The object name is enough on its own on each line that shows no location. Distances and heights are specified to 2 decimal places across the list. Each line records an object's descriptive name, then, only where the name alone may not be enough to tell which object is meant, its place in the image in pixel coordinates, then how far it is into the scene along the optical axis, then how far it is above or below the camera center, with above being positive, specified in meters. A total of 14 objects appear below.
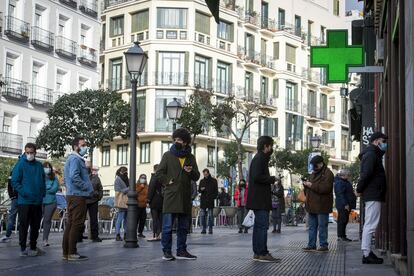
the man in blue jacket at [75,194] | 11.88 -0.02
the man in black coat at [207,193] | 24.30 +0.05
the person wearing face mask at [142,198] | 19.91 -0.10
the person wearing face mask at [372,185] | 10.84 +0.16
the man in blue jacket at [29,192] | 12.81 +0.00
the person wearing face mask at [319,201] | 14.58 -0.08
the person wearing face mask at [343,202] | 19.56 -0.11
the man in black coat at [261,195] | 11.82 +0.01
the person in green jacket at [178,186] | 11.95 +0.12
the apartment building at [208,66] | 61.59 +9.96
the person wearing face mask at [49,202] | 15.85 -0.18
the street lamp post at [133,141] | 15.95 +1.01
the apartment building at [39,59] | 43.75 +7.38
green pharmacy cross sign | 13.01 +2.17
